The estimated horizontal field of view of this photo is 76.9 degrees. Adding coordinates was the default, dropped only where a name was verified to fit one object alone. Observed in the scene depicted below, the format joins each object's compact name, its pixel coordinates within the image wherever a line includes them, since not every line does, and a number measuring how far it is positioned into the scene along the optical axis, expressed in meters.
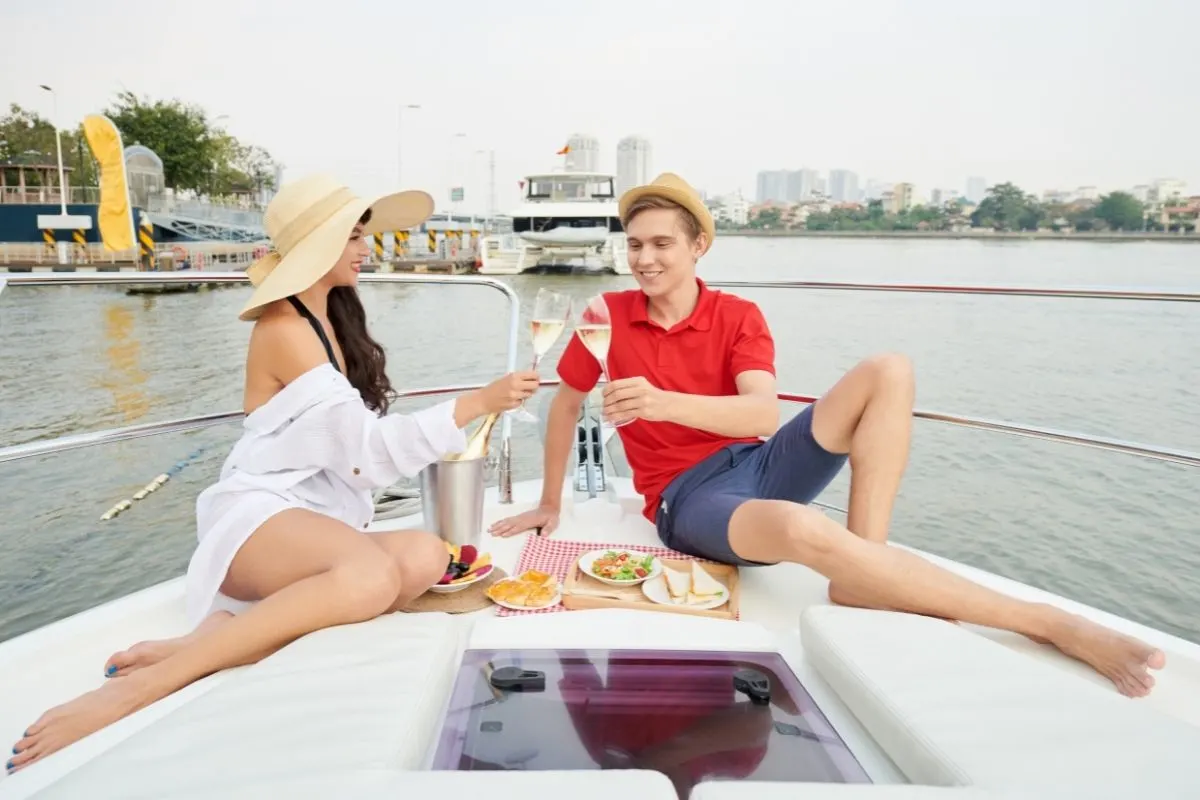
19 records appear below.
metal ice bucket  1.88
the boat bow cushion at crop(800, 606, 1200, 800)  0.80
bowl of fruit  1.67
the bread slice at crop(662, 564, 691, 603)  1.61
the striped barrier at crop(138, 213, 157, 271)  20.07
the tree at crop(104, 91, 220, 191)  32.38
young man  1.43
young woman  1.32
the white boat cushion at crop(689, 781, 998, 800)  0.74
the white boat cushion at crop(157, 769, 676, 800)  0.75
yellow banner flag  19.00
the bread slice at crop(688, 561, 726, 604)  1.60
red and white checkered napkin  1.86
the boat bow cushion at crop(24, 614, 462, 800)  0.79
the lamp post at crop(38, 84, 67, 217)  19.89
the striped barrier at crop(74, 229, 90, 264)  23.64
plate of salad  1.68
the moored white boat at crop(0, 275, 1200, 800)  0.78
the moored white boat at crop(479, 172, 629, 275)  25.66
